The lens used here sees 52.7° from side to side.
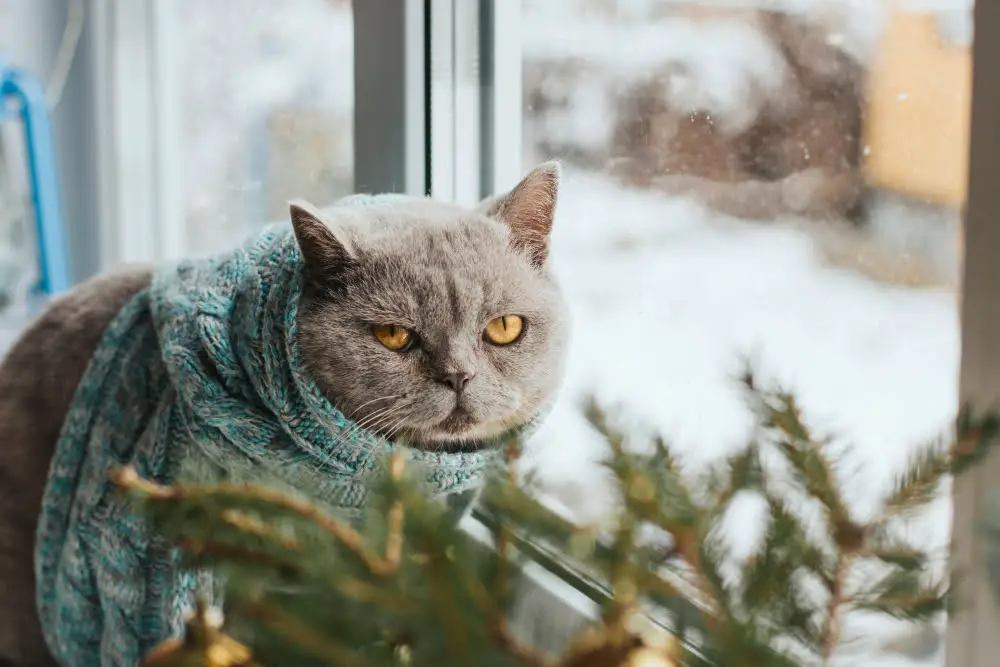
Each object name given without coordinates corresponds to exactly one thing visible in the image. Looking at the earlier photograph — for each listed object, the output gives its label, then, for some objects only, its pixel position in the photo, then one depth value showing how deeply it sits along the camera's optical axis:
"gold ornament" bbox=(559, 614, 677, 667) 0.31
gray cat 0.80
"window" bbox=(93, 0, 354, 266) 1.62
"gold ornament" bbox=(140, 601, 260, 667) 0.37
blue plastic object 1.90
